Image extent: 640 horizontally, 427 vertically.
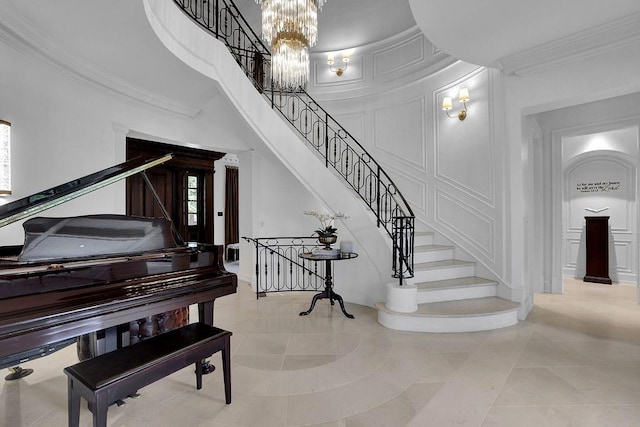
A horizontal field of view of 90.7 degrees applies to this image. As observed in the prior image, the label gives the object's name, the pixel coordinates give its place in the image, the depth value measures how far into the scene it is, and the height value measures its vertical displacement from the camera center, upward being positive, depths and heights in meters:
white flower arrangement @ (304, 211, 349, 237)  4.02 -0.11
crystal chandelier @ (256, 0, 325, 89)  3.13 +1.89
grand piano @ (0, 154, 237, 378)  1.42 -0.32
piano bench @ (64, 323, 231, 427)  1.49 -0.78
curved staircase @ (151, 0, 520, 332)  3.38 -0.70
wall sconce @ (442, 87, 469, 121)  4.26 +1.59
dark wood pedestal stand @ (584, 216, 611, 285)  5.55 -0.61
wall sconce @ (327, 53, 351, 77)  5.90 +2.91
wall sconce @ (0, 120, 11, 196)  2.54 +0.51
